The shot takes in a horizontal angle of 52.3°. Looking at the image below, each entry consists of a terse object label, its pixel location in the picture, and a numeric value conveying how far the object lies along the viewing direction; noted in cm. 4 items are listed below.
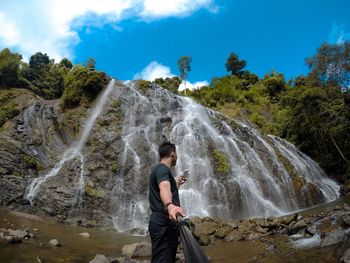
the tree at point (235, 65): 7225
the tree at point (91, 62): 6006
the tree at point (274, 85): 5969
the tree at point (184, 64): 7125
